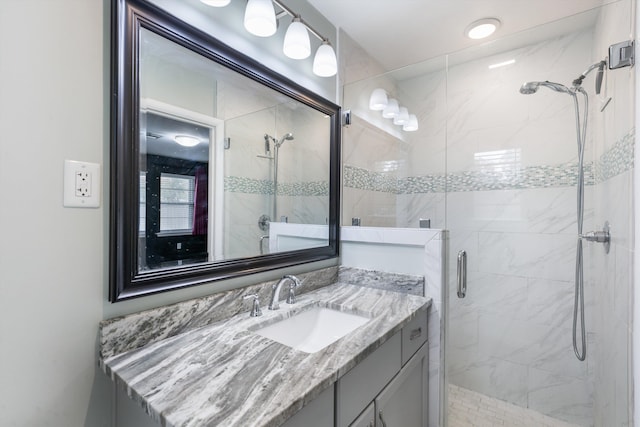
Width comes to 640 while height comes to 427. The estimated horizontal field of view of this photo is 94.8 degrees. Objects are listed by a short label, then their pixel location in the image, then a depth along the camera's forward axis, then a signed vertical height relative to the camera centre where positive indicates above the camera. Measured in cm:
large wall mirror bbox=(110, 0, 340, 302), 86 +19
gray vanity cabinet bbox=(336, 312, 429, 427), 88 -62
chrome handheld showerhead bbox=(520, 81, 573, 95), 174 +77
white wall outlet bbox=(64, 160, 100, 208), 77 +7
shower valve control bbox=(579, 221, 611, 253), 137 -11
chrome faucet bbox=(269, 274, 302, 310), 126 -35
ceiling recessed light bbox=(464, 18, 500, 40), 180 +117
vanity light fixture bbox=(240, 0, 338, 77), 121 +82
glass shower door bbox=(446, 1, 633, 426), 171 -5
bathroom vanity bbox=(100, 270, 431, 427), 64 -42
